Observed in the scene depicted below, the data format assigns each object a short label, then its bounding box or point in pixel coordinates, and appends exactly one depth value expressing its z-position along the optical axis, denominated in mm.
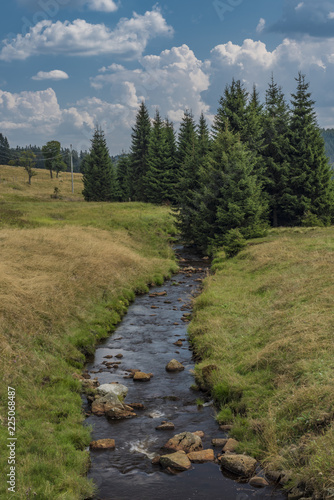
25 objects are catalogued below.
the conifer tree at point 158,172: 66375
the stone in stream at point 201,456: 9219
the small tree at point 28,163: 110938
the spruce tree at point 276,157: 46719
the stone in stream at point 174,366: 14332
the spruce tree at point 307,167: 45594
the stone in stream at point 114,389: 12102
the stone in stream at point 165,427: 10555
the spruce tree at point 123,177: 83875
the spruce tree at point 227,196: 34281
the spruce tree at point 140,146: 74062
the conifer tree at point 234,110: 41844
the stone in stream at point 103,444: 9828
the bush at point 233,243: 32250
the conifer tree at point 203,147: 47028
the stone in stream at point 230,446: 9414
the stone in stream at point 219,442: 9773
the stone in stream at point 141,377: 13547
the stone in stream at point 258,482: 8258
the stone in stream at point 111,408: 11219
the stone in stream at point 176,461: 8938
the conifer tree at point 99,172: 74688
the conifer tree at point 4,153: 162250
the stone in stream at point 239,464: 8602
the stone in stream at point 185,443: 9562
